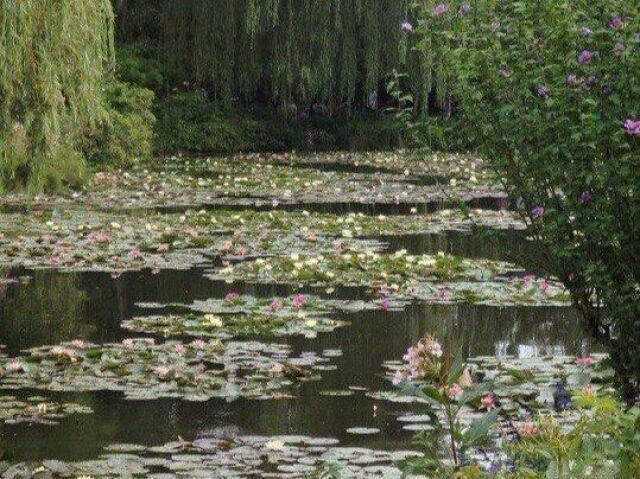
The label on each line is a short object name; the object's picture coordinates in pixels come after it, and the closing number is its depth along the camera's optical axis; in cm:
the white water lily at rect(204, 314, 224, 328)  1650
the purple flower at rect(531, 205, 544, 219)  1134
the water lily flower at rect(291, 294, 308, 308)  1811
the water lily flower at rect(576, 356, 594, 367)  1296
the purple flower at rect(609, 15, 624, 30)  1035
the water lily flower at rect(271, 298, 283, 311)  1784
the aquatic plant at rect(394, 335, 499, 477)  716
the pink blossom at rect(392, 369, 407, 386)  860
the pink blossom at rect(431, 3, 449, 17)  1190
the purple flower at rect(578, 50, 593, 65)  1046
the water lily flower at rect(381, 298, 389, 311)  1838
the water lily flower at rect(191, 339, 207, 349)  1524
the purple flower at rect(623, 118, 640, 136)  981
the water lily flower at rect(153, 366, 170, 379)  1384
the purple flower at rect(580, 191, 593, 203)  1080
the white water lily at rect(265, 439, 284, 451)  1127
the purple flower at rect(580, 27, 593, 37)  1049
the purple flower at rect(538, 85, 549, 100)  1103
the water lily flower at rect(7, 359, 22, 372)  1412
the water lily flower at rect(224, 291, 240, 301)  1834
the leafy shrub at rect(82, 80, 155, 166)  4647
